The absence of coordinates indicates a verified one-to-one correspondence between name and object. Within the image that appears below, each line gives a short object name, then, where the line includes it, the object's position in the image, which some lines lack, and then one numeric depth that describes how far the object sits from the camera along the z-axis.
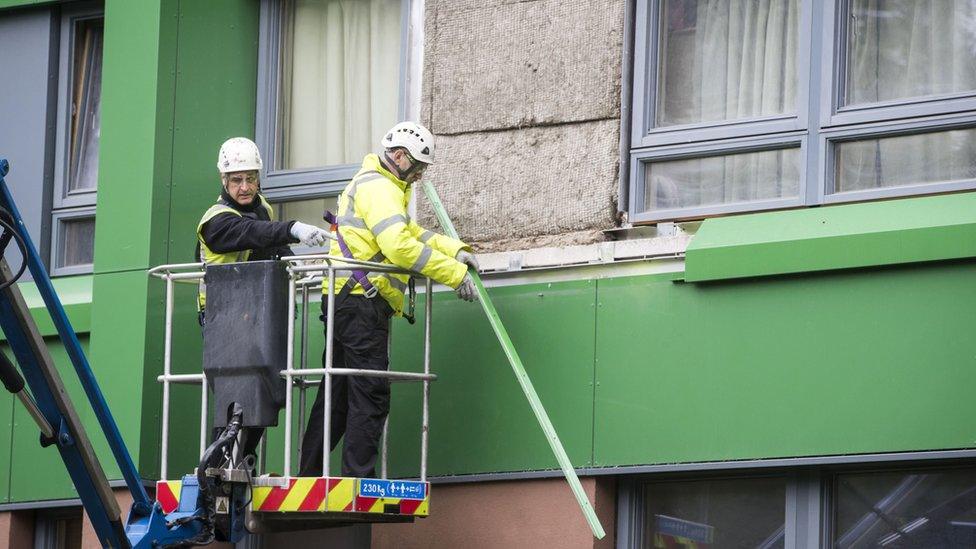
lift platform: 17.12
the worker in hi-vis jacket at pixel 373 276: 17.83
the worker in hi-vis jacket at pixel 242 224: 18.72
